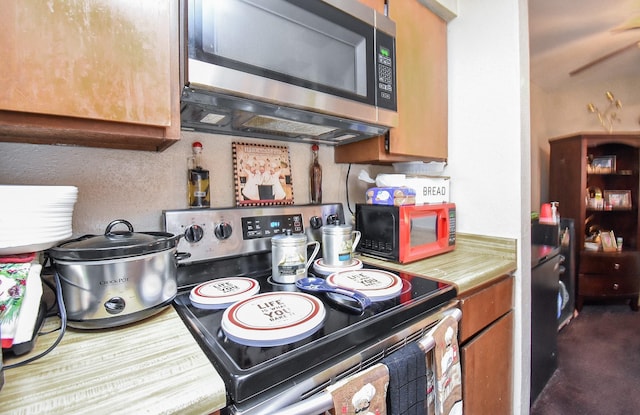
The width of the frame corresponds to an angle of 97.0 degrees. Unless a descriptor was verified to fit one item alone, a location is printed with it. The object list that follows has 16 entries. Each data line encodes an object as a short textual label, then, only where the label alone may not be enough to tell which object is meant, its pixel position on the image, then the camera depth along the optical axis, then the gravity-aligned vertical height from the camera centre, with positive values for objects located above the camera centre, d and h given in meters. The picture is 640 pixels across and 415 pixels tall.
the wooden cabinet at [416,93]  1.13 +0.46
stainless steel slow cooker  0.57 -0.15
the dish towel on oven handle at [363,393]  0.53 -0.37
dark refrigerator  1.39 -0.54
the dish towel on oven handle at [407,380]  0.62 -0.41
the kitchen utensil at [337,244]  1.02 -0.15
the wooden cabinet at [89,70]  0.51 +0.27
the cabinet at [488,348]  0.92 -0.53
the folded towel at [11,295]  0.48 -0.16
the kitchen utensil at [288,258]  0.88 -0.17
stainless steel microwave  0.68 +0.39
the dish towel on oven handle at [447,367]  0.73 -0.45
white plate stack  0.53 -0.02
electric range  0.48 -0.26
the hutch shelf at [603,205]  2.67 -0.07
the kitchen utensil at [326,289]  0.70 -0.24
